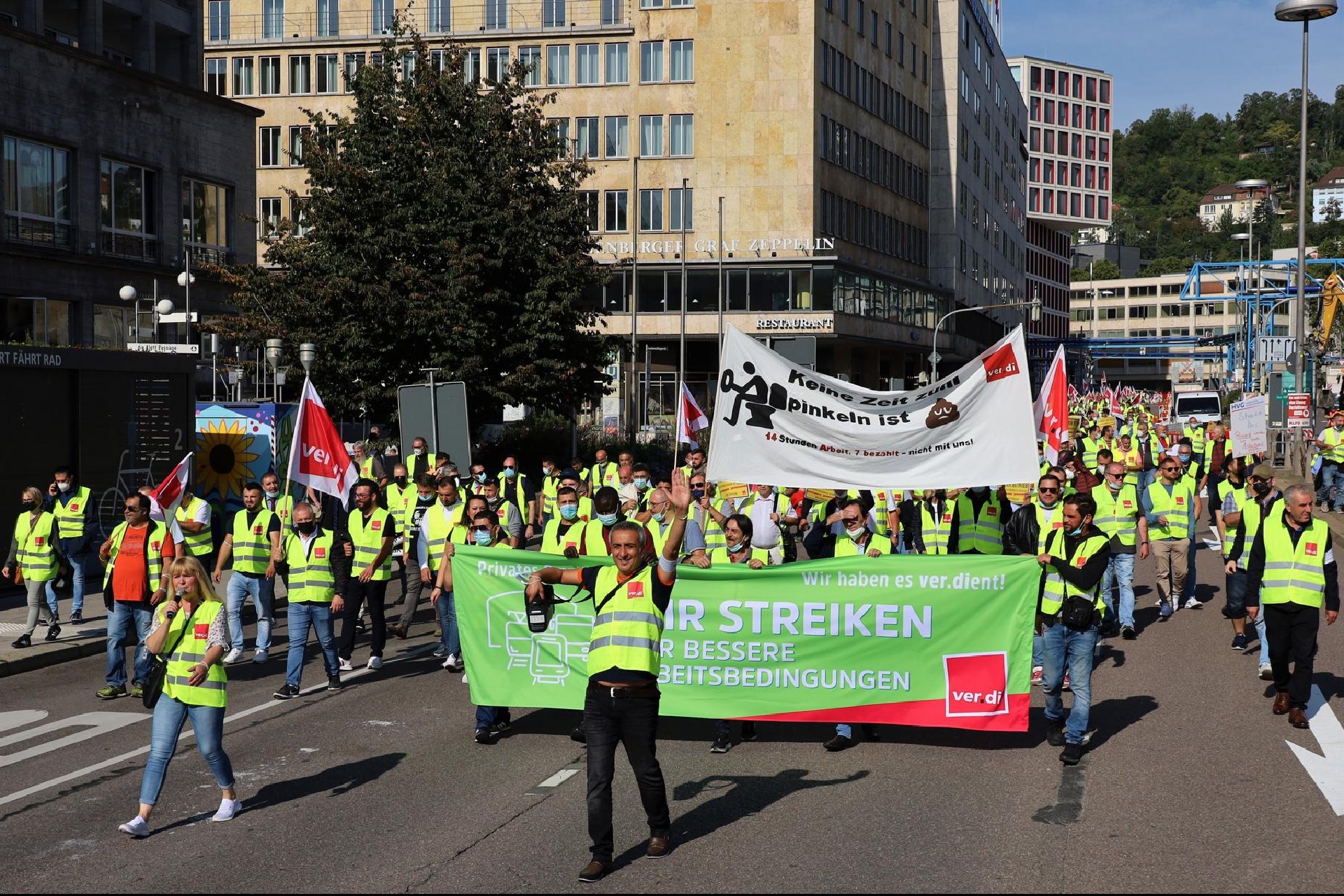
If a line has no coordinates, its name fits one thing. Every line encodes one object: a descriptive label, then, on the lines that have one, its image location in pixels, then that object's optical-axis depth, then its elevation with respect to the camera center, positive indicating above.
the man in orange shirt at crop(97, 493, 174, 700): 12.66 -1.43
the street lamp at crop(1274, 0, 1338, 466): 29.61 +5.66
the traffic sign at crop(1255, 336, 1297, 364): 36.81 +1.85
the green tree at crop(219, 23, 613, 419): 32.75 +3.72
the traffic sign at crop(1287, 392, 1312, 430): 31.62 +0.27
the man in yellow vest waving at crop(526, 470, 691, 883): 7.61 -1.28
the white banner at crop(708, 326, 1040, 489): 11.40 -0.05
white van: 55.34 +0.61
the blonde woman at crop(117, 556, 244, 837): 8.45 -1.48
